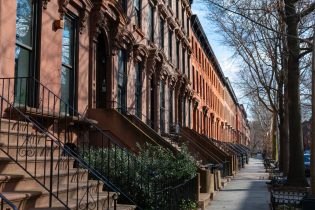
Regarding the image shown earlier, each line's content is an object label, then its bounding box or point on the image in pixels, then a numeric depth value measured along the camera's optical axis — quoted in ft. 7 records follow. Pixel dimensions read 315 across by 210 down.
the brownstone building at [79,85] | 22.77
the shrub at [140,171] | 27.53
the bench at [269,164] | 105.07
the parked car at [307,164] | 88.75
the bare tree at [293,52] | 41.47
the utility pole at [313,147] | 28.94
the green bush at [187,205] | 30.58
